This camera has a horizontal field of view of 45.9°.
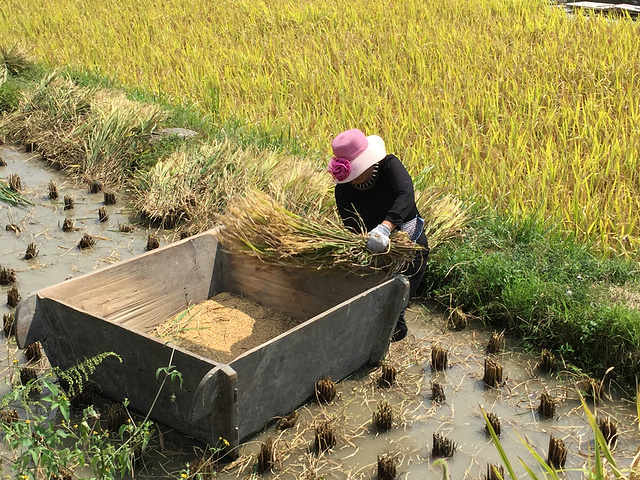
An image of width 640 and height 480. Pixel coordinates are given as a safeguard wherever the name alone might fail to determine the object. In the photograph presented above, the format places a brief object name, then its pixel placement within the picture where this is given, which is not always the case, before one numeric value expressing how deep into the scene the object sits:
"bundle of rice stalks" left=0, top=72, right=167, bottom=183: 6.00
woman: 3.39
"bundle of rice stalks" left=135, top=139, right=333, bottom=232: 5.01
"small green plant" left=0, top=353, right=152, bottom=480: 2.35
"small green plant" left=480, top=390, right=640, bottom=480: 1.71
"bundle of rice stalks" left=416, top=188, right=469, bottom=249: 4.08
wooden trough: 2.72
